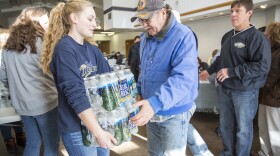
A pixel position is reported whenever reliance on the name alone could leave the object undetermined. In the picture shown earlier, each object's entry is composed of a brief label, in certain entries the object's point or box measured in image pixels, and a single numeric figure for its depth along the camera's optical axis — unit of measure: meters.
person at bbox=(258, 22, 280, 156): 2.06
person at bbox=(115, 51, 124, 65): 7.82
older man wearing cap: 1.03
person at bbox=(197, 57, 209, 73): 4.23
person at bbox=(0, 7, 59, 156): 1.53
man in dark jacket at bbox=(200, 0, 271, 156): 1.81
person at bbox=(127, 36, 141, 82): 4.39
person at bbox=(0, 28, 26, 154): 2.76
